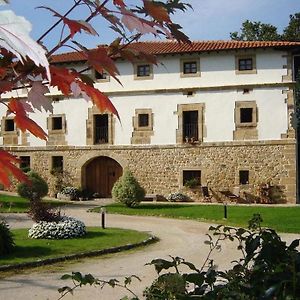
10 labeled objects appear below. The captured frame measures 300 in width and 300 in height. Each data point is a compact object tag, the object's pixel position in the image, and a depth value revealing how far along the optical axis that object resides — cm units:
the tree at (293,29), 3594
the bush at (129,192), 1942
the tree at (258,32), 3578
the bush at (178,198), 2233
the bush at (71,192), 2327
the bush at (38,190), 2012
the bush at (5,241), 948
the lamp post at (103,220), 1339
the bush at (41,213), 1209
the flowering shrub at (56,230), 1158
